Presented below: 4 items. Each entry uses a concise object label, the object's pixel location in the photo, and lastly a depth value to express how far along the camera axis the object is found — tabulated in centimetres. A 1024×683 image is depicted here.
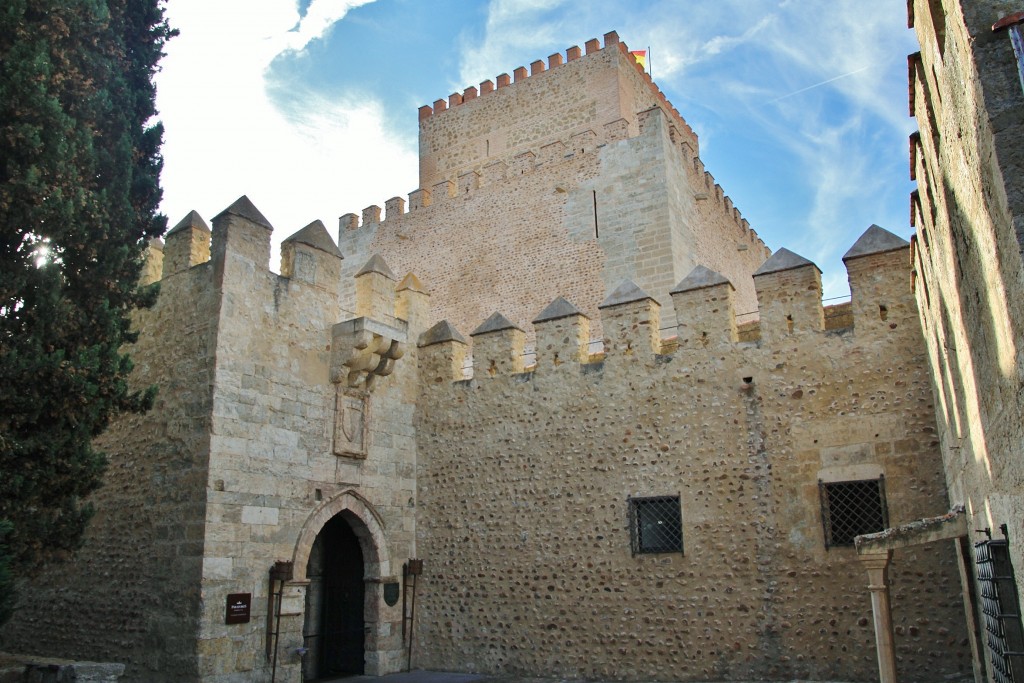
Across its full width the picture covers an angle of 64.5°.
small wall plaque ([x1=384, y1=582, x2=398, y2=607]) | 991
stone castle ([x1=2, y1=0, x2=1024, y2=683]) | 780
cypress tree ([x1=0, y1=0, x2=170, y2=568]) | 652
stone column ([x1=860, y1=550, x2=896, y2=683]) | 585
